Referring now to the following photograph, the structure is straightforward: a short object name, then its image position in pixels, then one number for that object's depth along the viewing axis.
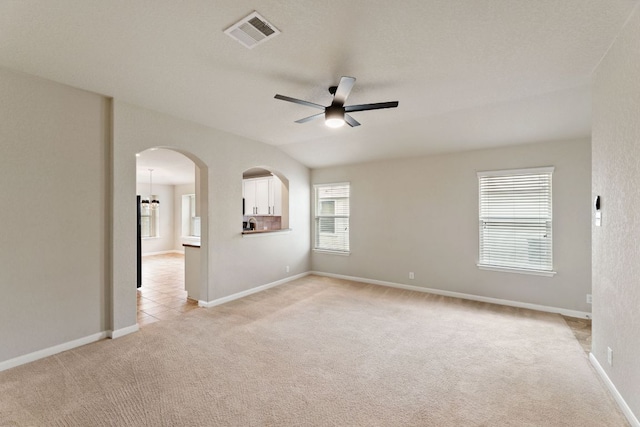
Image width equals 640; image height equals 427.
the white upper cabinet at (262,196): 6.75
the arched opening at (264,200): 6.47
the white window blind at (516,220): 4.25
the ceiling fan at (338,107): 2.70
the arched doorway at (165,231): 4.60
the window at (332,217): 6.28
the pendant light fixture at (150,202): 9.25
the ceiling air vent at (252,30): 2.03
